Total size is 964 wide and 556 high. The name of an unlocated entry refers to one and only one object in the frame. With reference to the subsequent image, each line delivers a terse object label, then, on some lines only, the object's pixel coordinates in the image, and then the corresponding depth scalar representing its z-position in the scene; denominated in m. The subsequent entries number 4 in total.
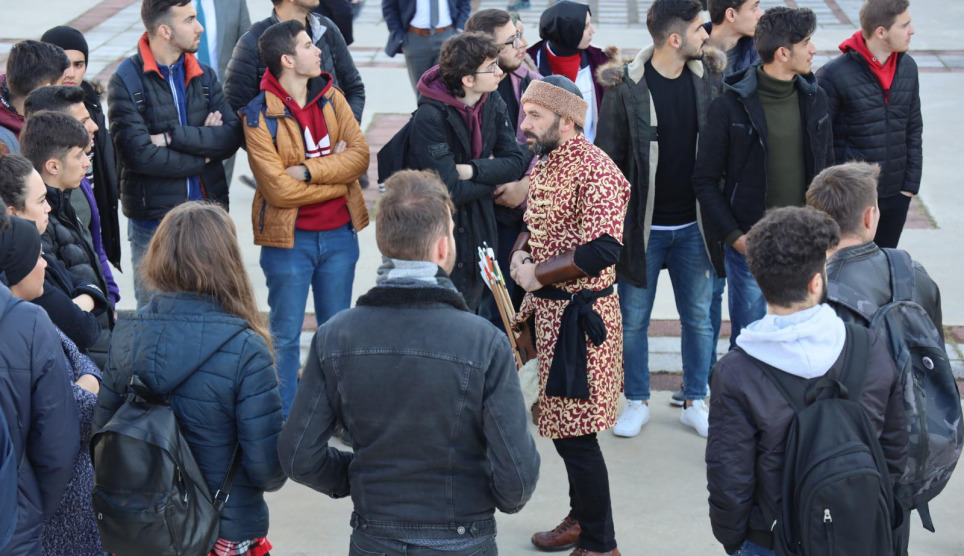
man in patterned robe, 7.63
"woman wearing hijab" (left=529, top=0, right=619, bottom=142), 10.59
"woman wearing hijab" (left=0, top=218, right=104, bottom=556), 6.31
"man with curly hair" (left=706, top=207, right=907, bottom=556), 5.56
